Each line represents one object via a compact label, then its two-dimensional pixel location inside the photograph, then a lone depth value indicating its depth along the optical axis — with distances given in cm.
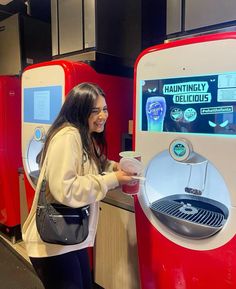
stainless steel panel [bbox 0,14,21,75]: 259
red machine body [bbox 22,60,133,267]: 178
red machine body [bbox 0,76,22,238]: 262
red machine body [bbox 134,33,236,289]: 106
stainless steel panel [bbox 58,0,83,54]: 197
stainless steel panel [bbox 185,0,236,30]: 128
